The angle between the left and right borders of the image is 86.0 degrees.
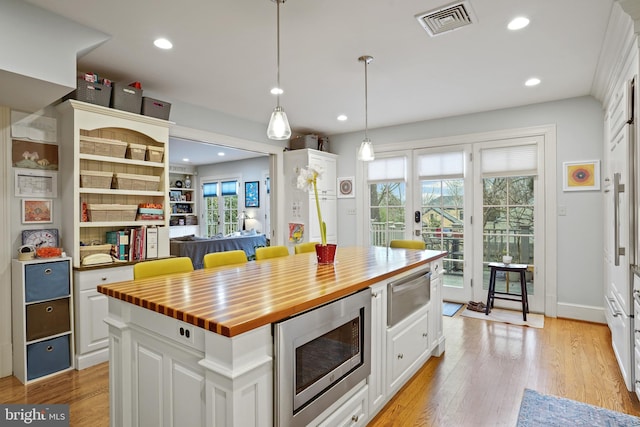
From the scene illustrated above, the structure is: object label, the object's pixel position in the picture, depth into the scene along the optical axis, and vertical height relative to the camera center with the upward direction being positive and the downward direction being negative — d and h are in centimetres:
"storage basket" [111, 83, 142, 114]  300 +103
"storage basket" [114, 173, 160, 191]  317 +31
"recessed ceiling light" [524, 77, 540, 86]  333 +128
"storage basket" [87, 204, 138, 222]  299 +1
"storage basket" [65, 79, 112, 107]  277 +100
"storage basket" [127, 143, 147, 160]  322 +59
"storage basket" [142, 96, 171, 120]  324 +102
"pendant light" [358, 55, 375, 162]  309 +55
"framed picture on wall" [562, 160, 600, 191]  376 +40
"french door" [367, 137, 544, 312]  419 +7
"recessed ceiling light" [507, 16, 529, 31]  228 +128
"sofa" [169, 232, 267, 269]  600 -60
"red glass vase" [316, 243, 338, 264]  238 -28
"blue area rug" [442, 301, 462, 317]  419 -124
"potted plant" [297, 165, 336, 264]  234 -9
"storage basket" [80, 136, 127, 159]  291 +59
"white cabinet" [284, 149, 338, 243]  505 +23
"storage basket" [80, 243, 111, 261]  296 -32
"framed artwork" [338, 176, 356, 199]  554 +41
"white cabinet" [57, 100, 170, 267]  280 +40
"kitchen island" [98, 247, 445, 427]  117 -51
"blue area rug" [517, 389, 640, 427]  200 -124
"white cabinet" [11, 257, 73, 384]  251 -78
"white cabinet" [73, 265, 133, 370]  277 -84
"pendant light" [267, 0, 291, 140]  221 +57
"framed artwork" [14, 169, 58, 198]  271 +25
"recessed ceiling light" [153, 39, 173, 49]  254 +128
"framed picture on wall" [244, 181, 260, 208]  840 +46
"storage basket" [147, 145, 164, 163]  334 +59
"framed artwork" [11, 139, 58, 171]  270 +48
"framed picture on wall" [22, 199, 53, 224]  276 +2
